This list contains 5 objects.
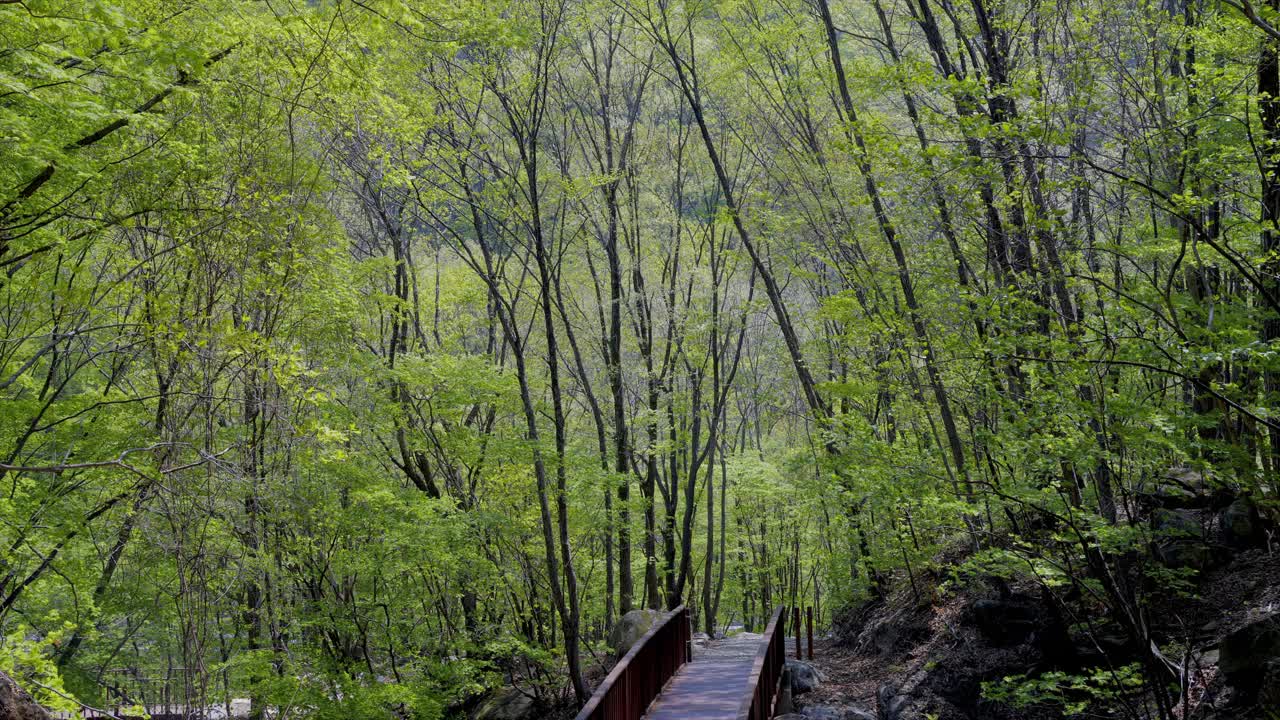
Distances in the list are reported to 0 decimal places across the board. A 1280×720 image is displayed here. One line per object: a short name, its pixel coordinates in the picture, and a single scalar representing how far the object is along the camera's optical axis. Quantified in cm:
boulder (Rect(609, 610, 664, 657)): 1300
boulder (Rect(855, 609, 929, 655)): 1384
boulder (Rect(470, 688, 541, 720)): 1438
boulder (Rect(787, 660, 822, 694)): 1358
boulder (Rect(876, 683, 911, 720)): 1097
